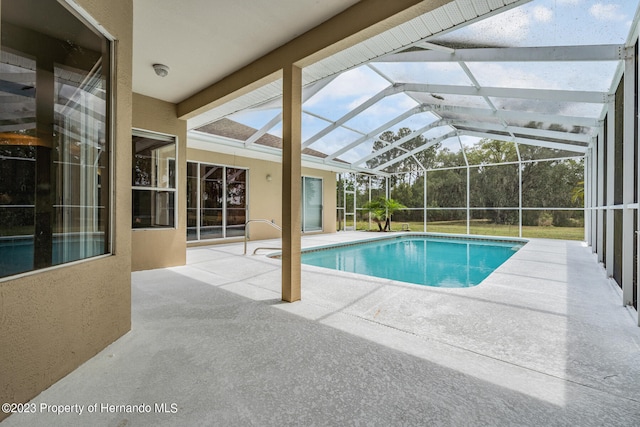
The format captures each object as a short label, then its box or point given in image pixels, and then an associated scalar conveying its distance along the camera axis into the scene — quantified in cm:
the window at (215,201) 808
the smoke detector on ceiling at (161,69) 366
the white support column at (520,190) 991
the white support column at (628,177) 299
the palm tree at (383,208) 1306
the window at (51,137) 162
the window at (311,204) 1152
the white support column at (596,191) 564
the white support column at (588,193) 759
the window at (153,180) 474
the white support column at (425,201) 1208
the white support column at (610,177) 402
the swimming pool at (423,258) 576
